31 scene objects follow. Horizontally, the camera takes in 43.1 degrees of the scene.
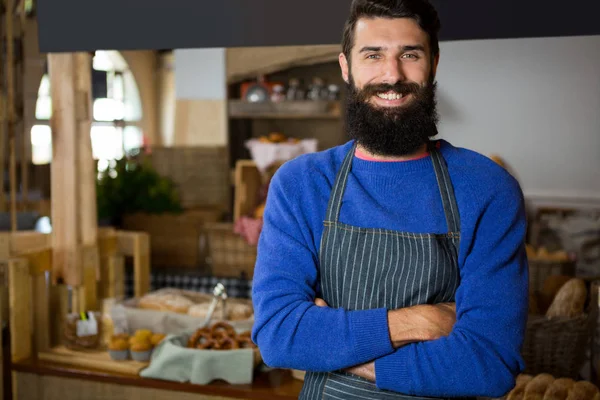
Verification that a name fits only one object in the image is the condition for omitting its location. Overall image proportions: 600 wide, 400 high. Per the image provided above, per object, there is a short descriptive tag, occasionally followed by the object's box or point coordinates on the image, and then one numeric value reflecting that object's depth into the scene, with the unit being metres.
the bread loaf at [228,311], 2.97
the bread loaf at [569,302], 2.66
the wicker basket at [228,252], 5.25
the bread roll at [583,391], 2.35
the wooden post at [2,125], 6.23
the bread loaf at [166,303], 3.06
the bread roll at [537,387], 2.34
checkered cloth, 3.67
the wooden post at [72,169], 3.06
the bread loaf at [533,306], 2.89
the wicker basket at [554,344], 2.57
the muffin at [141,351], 2.79
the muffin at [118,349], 2.82
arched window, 9.59
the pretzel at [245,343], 2.72
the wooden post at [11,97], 5.78
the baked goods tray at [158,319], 2.98
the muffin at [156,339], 2.85
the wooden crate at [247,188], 5.61
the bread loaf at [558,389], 2.33
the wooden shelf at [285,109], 6.16
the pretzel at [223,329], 2.75
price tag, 2.98
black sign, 2.18
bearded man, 1.62
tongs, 2.92
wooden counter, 2.59
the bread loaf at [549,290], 3.08
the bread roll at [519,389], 2.37
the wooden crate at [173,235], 6.20
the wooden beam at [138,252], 3.42
